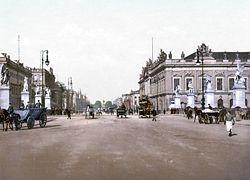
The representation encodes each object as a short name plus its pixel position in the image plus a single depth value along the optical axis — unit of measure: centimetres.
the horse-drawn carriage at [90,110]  5916
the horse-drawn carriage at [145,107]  5480
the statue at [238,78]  4691
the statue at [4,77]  3916
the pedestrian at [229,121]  2370
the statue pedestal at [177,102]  8998
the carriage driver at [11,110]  2883
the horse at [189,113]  5201
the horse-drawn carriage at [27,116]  2935
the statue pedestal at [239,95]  4529
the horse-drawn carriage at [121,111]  5934
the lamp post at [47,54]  4989
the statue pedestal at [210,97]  5606
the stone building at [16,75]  9714
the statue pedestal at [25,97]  6070
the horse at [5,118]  2891
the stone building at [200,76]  10988
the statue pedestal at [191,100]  7494
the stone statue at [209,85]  5730
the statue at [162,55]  12998
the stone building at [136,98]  19182
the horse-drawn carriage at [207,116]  3724
